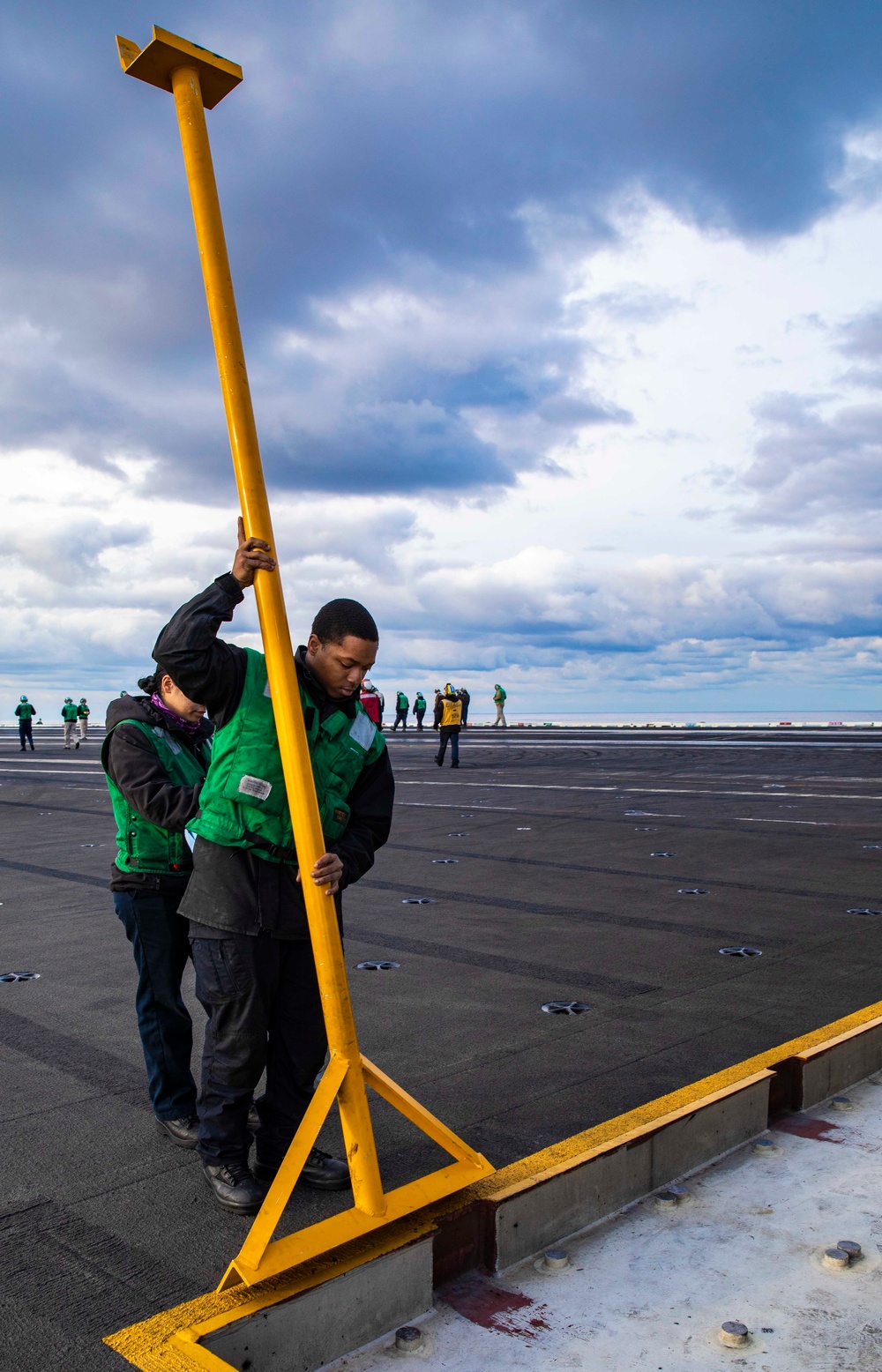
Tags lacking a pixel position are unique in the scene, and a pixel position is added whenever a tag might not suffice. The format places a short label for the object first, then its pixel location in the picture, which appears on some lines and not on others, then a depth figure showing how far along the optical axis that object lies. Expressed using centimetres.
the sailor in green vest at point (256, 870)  268
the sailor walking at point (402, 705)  4297
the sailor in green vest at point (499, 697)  4077
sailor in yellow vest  2080
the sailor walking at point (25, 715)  3272
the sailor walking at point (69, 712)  3206
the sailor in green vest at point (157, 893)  328
